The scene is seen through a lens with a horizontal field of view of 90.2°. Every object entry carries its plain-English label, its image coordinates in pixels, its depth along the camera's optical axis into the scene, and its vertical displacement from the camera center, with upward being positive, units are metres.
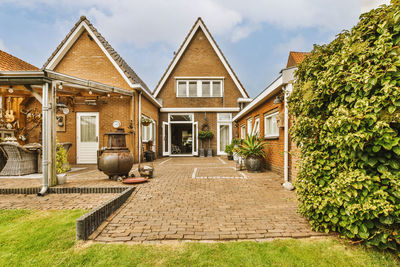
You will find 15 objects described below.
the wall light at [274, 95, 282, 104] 5.46 +0.92
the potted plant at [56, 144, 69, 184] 5.62 -0.70
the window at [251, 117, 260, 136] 8.12 +0.32
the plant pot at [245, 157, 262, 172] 6.51 -0.99
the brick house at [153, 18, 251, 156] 13.30 +2.86
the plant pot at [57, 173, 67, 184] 4.73 -1.07
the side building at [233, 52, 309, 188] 4.90 +0.38
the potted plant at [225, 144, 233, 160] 10.81 -0.97
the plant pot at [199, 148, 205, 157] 13.02 -1.21
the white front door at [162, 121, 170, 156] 13.16 -0.37
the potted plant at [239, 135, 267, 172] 6.51 -0.64
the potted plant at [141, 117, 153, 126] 8.16 +0.51
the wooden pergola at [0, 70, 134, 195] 4.25 +0.75
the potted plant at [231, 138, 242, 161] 9.90 -0.50
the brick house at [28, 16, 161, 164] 8.73 +1.43
